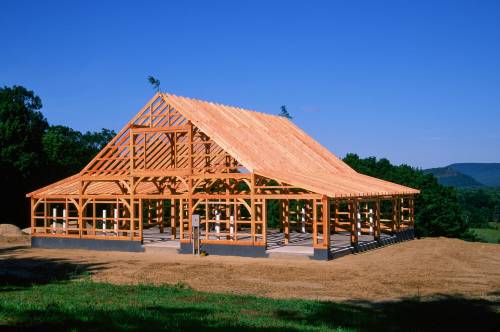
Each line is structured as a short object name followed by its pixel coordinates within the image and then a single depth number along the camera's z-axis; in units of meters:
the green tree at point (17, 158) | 37.75
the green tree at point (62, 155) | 42.25
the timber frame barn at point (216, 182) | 21.98
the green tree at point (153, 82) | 52.24
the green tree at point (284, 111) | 64.75
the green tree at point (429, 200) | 33.91
